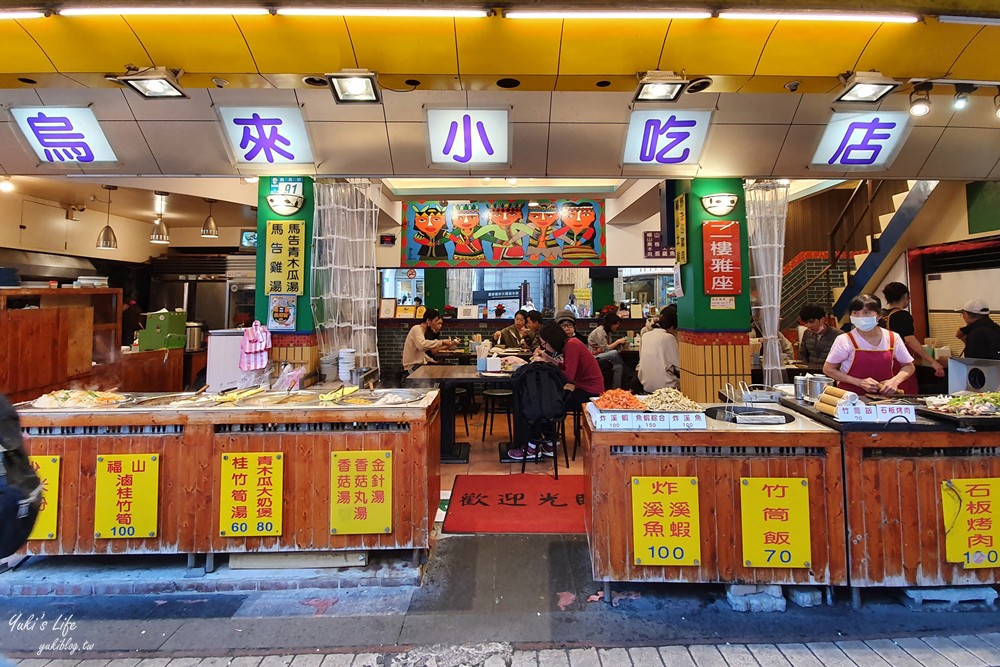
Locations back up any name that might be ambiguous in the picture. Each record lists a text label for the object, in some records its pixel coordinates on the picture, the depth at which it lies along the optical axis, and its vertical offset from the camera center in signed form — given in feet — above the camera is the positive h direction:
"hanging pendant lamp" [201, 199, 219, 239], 25.66 +6.80
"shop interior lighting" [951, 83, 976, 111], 12.06 +6.86
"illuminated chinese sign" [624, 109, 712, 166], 12.55 +5.99
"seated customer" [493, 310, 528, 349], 26.31 +0.72
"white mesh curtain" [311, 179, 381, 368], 17.11 +3.14
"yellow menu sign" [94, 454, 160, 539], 9.18 -3.08
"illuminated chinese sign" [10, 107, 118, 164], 12.89 +6.28
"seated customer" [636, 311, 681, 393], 17.60 -0.54
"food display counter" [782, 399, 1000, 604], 8.18 -2.89
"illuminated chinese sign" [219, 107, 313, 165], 12.87 +6.22
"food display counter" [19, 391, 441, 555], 9.20 -2.70
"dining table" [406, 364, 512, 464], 16.51 -1.55
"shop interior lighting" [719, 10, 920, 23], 9.45 +6.96
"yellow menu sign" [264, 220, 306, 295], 16.40 +3.29
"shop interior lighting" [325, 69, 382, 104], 10.42 +6.23
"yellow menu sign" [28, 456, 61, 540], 9.05 -2.99
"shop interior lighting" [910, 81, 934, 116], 11.82 +6.47
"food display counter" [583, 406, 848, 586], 8.30 -3.00
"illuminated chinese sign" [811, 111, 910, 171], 13.02 +6.10
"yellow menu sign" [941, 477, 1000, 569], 8.16 -3.24
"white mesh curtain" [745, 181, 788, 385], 17.01 +3.44
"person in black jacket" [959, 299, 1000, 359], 13.53 +0.30
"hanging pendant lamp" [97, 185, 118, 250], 24.23 +5.91
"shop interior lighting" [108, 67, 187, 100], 10.42 +6.30
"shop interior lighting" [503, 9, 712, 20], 9.37 +6.97
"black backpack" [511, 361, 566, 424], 14.76 -1.53
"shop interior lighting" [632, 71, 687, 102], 10.47 +6.20
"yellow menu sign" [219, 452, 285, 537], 9.24 -3.06
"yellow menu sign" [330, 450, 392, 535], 9.30 -3.05
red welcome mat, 11.57 -4.50
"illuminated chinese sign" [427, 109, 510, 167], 12.47 +5.93
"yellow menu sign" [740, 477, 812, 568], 8.27 -3.27
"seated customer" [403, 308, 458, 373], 22.50 -0.07
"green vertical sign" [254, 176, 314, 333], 16.47 +4.86
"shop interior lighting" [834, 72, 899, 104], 10.64 +6.26
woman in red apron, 11.03 -0.25
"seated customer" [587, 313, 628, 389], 23.77 +0.03
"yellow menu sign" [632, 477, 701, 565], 8.39 -3.31
